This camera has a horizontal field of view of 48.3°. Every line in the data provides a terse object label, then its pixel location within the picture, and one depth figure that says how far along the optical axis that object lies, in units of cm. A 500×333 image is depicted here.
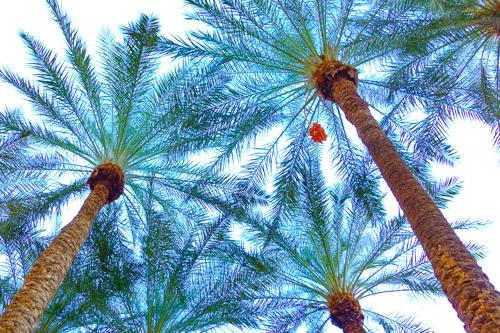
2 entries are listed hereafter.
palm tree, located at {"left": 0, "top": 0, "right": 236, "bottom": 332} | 1052
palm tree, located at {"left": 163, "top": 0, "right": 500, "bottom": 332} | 1018
